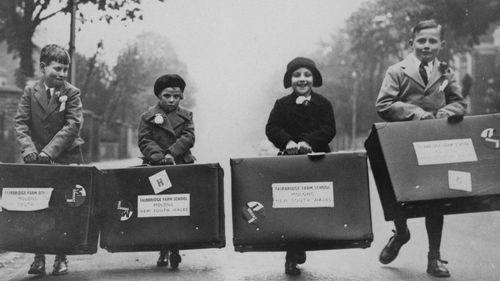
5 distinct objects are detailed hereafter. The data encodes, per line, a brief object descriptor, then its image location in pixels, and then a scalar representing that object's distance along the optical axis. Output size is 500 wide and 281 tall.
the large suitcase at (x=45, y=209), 4.16
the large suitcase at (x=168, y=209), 4.17
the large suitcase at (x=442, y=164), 3.77
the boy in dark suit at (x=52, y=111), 4.62
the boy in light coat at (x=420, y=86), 4.36
